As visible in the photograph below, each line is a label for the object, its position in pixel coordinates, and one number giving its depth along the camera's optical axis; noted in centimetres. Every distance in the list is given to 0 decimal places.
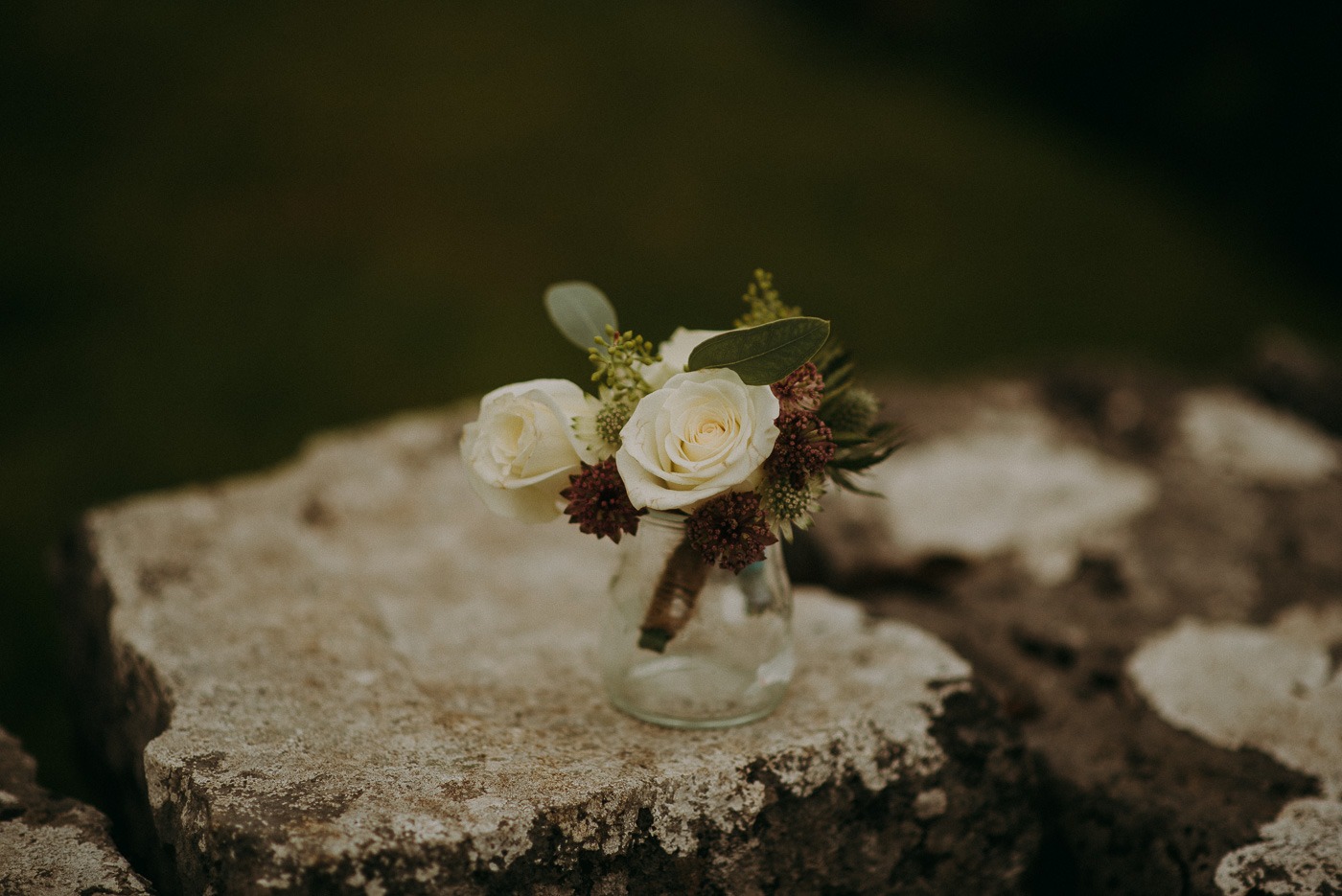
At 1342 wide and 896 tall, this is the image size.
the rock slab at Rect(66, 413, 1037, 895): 73
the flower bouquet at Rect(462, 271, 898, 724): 72
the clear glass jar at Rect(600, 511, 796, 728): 78
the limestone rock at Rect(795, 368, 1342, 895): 81
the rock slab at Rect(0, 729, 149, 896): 73
